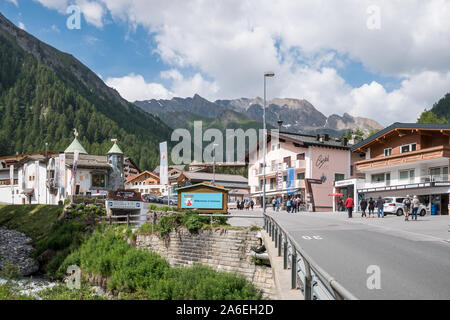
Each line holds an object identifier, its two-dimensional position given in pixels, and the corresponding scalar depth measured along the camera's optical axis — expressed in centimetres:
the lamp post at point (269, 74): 2740
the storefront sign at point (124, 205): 3863
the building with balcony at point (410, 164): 3644
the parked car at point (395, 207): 3341
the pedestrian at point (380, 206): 3112
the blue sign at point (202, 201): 2748
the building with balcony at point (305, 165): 5228
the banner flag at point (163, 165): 3209
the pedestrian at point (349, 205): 3030
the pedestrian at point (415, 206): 2710
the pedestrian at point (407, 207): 2701
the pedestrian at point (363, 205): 3125
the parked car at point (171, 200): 5106
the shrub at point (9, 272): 2207
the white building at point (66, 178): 5728
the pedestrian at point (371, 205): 3269
